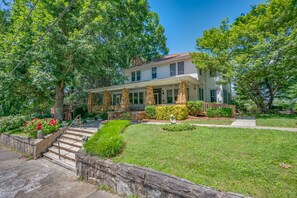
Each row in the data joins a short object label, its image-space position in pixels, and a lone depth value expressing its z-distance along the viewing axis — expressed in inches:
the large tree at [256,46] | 439.5
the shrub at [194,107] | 509.7
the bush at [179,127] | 288.2
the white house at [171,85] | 602.2
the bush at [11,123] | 490.4
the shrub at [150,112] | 525.7
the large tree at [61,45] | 412.5
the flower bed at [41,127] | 357.1
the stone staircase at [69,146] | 278.7
